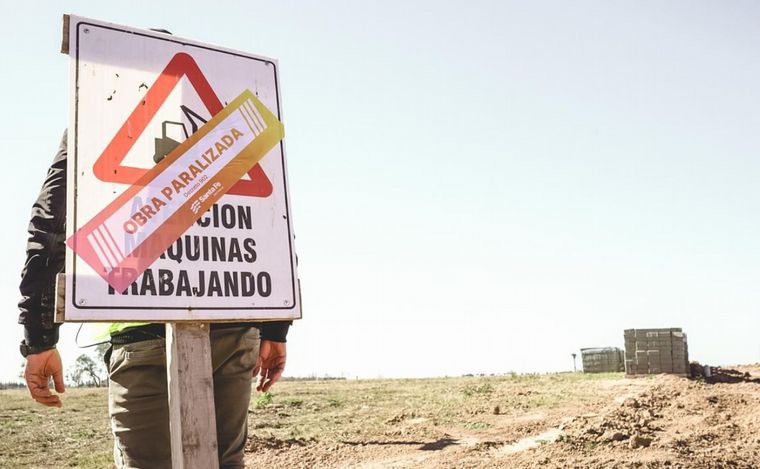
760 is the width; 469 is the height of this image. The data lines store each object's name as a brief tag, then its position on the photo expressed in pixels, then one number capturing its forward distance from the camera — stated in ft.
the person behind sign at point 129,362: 6.63
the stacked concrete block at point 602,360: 80.07
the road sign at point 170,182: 5.73
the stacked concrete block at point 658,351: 58.75
